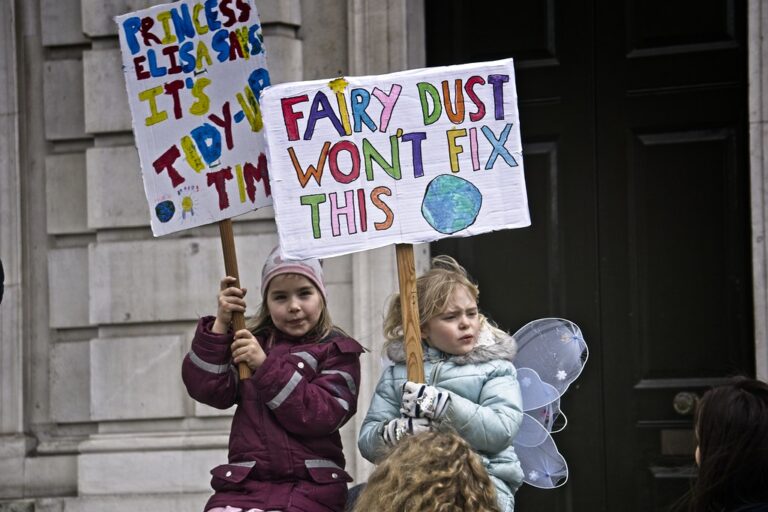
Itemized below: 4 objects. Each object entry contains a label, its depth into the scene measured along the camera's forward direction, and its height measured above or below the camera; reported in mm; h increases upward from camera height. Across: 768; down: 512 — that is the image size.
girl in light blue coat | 7547 -556
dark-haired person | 5901 -601
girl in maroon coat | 8007 -578
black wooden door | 11816 -68
